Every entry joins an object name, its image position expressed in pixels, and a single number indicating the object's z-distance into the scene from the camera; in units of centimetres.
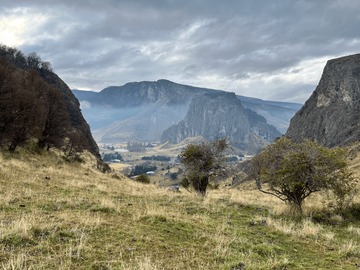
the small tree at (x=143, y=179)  6404
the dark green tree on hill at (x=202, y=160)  2786
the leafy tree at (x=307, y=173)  1602
